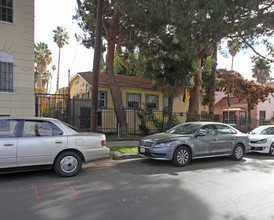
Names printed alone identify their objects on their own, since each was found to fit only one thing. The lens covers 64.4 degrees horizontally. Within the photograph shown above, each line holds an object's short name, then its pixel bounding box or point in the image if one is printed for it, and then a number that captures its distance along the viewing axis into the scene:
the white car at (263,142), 9.63
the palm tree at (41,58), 33.22
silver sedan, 5.27
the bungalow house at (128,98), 15.82
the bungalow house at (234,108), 27.58
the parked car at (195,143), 7.19
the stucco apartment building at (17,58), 9.86
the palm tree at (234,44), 13.30
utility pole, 9.26
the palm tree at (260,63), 15.26
